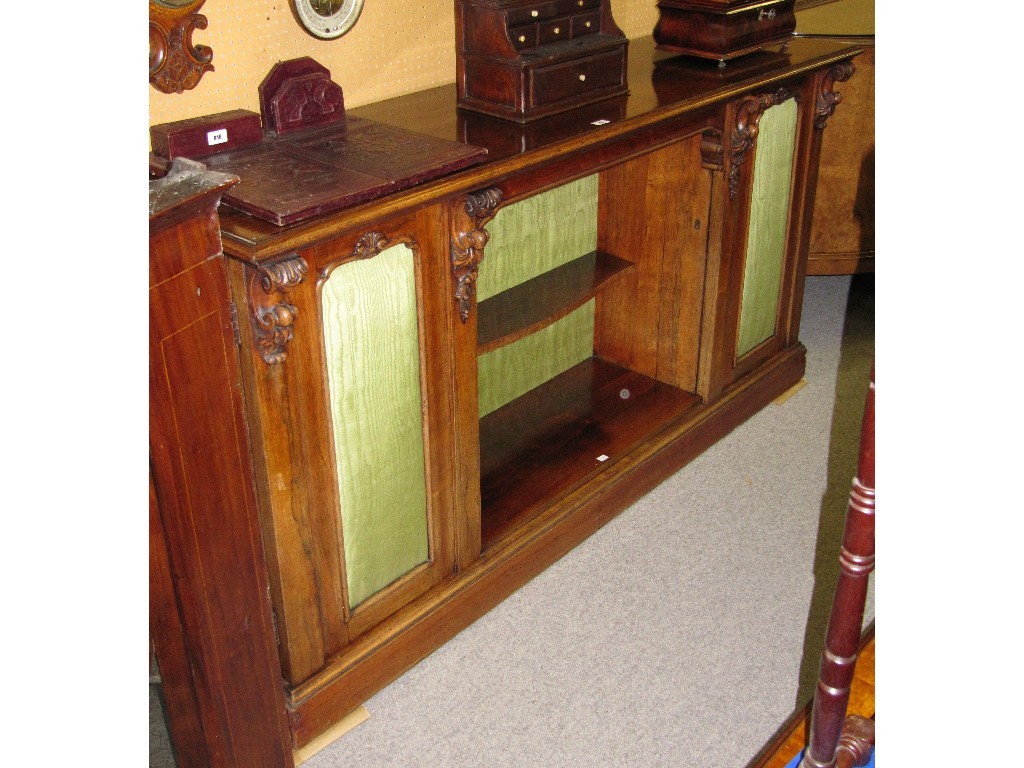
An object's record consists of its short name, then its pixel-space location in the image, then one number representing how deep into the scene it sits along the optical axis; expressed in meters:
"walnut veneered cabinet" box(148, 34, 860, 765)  2.23
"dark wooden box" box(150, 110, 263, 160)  2.18
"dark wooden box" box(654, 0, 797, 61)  3.21
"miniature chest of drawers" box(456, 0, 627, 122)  2.67
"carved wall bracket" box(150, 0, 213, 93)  2.23
